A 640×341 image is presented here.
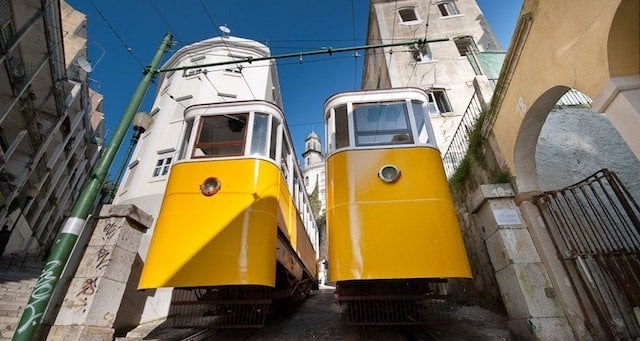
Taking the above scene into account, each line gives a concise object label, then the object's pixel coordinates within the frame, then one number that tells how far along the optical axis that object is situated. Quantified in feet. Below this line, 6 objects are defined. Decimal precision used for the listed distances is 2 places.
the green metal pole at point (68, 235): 9.69
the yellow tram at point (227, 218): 12.29
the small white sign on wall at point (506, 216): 13.93
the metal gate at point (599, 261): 10.61
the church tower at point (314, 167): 136.71
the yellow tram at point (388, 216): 12.42
